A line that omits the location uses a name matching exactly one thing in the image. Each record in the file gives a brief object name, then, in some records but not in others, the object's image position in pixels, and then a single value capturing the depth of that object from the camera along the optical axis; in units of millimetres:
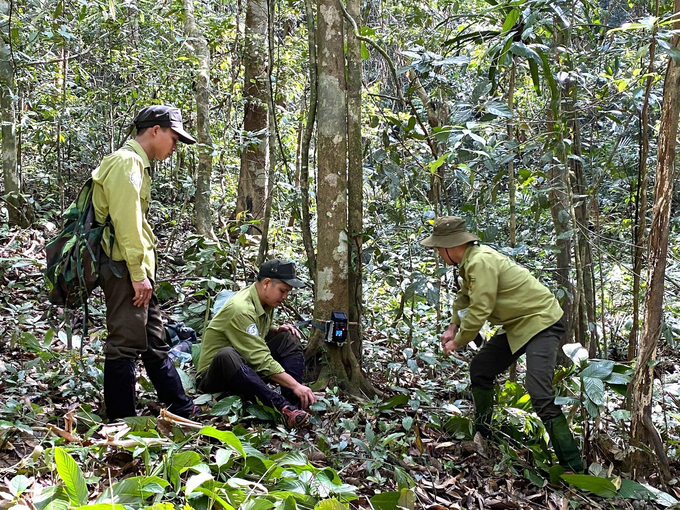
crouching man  3805
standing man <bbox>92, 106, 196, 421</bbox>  3295
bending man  3729
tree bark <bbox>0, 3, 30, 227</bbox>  6676
